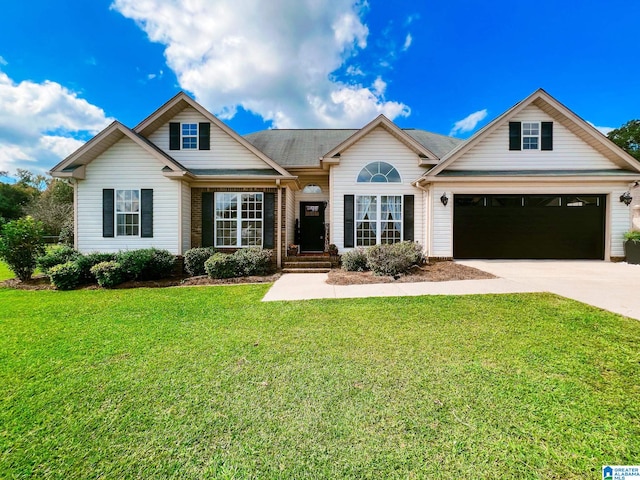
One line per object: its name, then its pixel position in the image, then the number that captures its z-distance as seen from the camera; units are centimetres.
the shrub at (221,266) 935
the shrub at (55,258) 918
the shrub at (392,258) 903
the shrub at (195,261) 993
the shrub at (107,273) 845
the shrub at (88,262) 884
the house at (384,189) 1047
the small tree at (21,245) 900
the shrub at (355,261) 1007
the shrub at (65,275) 827
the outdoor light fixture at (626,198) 1050
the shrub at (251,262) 971
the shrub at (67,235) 1370
